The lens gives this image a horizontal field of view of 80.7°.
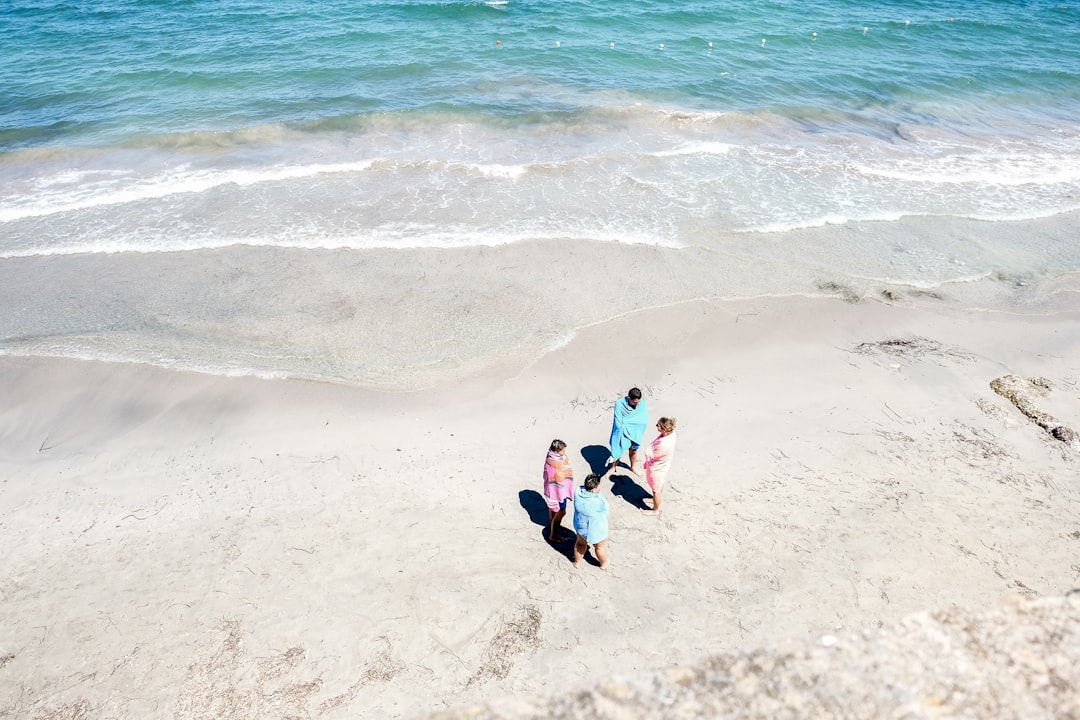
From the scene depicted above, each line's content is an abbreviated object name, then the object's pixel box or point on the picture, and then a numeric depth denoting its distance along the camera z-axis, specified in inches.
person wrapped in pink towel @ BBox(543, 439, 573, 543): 277.9
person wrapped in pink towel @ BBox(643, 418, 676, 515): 291.3
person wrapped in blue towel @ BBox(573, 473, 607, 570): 261.3
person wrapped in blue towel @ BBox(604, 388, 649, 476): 308.8
